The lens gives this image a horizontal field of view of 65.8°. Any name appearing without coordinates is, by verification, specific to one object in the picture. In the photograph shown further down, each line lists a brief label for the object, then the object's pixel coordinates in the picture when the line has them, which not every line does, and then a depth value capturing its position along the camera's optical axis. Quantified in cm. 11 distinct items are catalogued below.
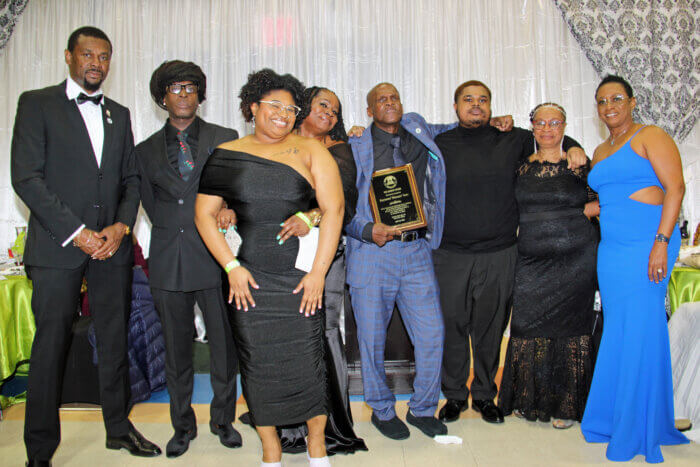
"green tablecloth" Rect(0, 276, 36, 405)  384
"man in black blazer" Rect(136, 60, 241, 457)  296
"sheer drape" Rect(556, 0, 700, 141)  543
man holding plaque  316
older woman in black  321
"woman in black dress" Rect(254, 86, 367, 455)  296
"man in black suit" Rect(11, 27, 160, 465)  271
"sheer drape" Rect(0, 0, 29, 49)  579
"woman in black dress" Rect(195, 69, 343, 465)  249
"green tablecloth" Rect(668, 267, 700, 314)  369
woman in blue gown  283
